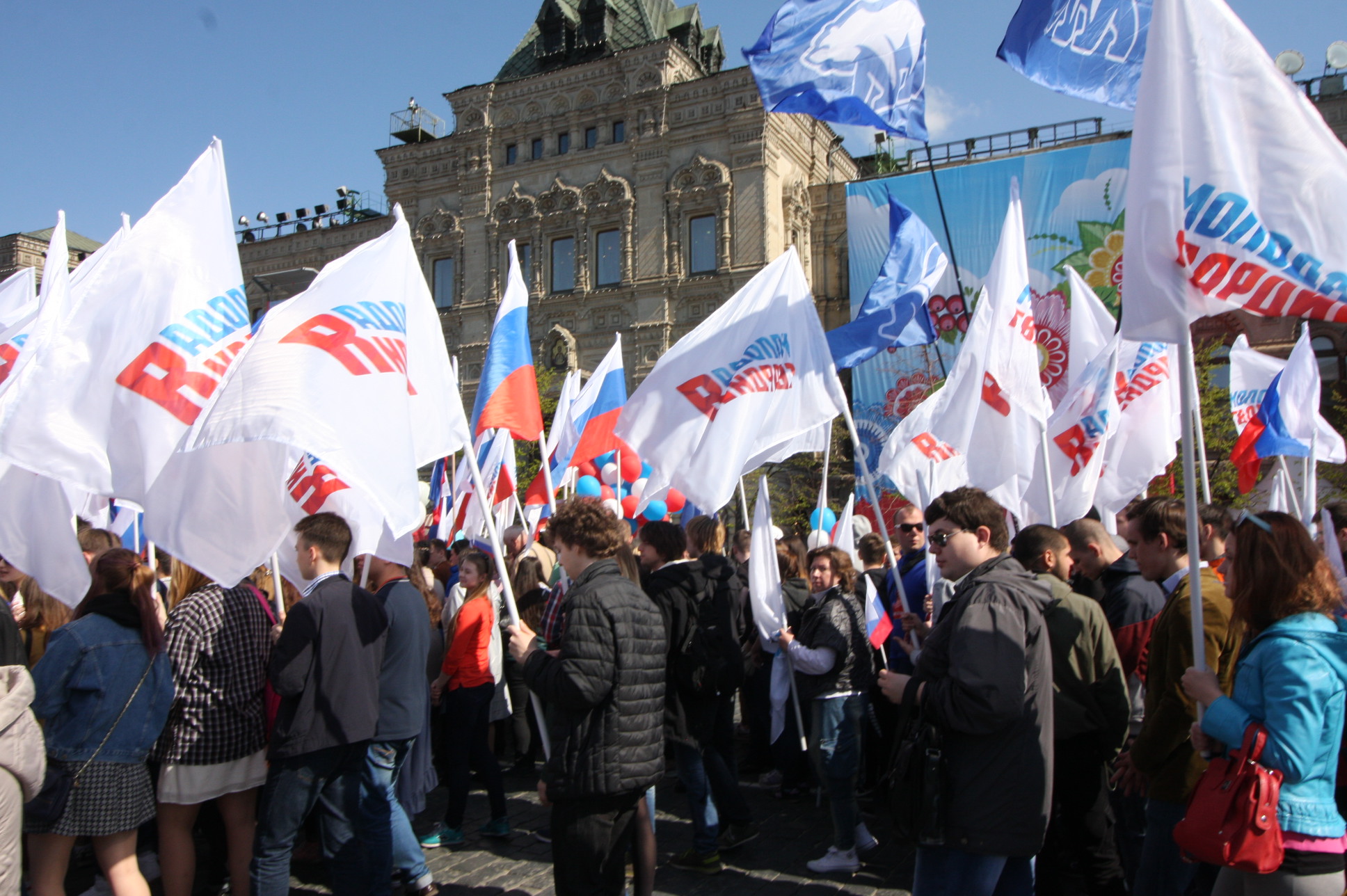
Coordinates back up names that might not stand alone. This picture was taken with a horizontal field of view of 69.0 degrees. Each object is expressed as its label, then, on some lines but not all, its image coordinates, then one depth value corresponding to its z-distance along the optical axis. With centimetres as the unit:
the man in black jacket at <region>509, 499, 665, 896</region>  385
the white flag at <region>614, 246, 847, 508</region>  623
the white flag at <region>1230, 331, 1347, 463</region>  1025
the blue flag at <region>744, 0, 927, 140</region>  625
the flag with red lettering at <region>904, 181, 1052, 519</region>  675
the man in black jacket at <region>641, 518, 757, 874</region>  530
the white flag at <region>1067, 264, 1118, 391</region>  811
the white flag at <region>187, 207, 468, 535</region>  403
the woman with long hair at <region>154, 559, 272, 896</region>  434
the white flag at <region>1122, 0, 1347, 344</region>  310
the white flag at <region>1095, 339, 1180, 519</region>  782
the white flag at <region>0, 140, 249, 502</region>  454
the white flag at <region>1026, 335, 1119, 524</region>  712
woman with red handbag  269
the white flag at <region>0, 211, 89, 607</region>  464
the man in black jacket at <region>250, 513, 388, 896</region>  417
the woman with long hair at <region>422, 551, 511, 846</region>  590
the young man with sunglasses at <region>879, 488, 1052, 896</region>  326
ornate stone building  2831
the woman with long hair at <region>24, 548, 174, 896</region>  403
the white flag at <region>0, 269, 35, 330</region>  815
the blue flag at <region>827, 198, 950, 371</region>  797
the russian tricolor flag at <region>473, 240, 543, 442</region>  686
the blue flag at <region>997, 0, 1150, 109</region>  582
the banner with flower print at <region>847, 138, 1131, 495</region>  2555
